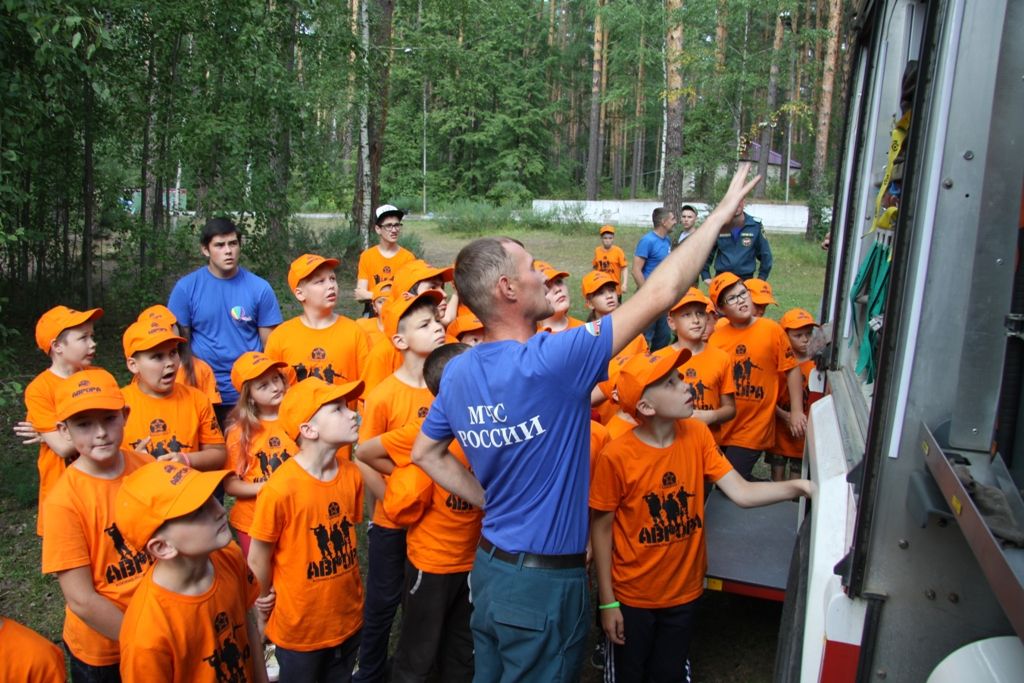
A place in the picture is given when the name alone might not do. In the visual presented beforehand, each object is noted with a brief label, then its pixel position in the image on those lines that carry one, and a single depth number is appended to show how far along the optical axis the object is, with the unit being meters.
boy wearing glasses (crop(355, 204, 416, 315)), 6.92
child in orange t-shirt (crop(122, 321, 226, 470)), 3.94
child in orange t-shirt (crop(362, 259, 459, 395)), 4.62
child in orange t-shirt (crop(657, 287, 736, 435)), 4.62
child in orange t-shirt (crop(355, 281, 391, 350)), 5.02
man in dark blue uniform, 7.65
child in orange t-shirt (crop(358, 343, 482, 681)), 3.40
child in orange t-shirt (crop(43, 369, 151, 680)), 2.89
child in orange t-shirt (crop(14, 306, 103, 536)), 3.80
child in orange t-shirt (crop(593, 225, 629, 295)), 10.95
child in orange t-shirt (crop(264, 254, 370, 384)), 4.75
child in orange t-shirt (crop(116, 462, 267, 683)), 2.43
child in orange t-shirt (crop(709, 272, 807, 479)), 4.89
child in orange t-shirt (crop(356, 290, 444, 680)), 3.71
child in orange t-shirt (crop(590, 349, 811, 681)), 3.15
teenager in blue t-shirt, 5.25
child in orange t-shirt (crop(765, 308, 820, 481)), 5.01
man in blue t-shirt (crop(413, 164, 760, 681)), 2.25
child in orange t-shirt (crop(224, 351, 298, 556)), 3.82
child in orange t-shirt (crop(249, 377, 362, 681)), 3.14
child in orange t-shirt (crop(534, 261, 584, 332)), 5.02
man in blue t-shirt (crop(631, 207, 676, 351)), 9.99
